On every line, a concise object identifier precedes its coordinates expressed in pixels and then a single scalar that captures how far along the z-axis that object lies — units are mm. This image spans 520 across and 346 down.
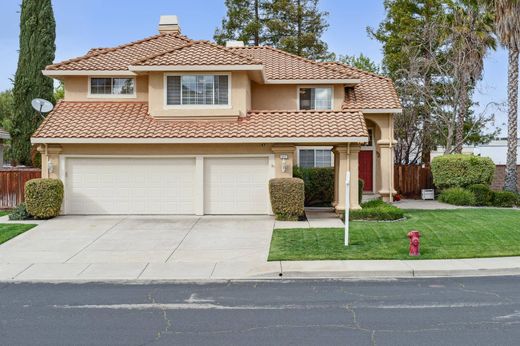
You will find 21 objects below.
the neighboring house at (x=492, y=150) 39500
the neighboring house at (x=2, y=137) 30441
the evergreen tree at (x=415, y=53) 32281
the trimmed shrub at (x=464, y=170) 24766
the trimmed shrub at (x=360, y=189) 21094
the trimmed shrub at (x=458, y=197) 23625
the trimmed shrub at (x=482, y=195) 23875
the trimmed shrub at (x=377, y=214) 17938
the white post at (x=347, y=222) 14117
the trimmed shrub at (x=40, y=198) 18656
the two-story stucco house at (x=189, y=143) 19234
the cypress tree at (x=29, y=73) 29031
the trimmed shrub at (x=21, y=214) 18734
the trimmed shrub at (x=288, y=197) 18141
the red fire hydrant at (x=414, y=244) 13117
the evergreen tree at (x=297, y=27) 41531
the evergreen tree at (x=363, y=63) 40441
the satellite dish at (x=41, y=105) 22094
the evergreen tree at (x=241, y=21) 42278
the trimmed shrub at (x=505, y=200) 23703
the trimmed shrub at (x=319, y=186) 23297
